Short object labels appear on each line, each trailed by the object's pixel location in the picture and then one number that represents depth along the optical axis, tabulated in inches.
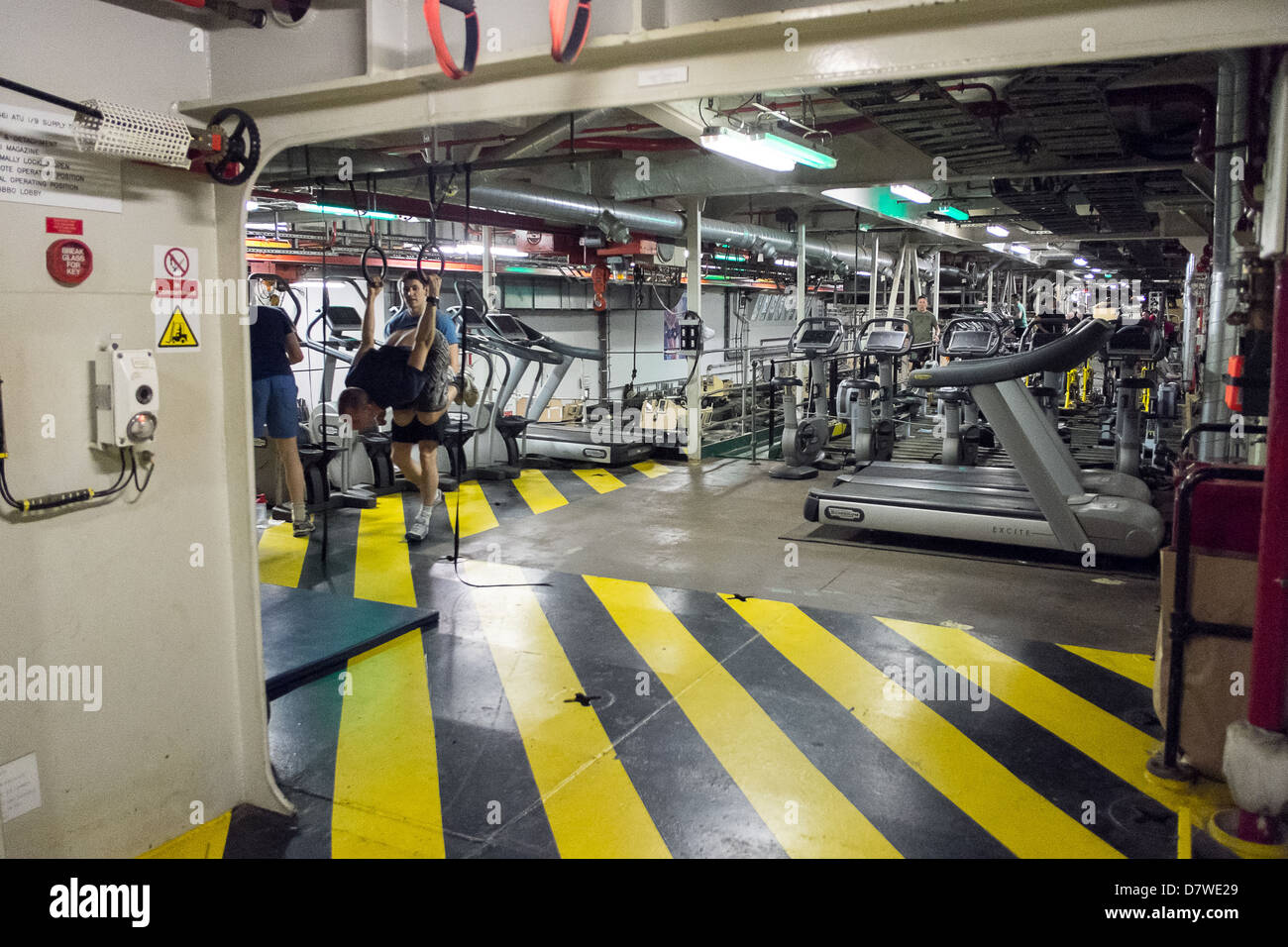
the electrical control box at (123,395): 101.7
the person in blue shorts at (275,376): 250.7
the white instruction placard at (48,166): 93.1
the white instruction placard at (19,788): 95.7
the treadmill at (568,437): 384.2
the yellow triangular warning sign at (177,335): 109.4
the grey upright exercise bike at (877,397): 375.6
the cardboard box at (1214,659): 121.2
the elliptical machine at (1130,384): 329.1
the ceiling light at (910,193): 358.4
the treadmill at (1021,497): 229.5
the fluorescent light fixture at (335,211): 307.5
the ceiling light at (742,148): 229.0
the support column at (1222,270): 170.5
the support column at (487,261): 391.5
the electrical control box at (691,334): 386.3
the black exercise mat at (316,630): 160.6
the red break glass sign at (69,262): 97.3
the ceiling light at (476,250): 492.7
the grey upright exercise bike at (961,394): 351.6
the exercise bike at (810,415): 389.1
